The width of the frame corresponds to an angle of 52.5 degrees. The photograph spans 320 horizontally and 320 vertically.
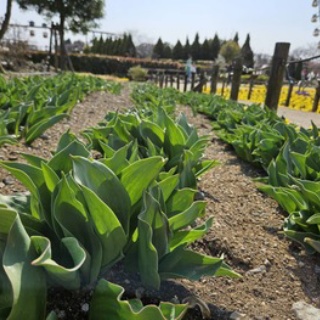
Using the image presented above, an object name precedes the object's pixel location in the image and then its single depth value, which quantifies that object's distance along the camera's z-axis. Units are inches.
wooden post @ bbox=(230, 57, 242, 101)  337.5
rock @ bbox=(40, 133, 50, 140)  105.5
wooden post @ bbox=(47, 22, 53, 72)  690.5
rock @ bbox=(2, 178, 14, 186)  66.3
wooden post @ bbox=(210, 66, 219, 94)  464.0
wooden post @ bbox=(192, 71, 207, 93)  521.9
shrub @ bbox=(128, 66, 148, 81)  874.0
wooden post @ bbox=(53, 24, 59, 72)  702.3
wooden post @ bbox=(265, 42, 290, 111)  197.3
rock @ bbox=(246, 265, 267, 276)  53.8
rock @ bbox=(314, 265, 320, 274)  56.6
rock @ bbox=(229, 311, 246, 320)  43.6
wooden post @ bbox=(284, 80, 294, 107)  403.6
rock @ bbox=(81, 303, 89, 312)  37.7
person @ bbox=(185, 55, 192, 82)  709.4
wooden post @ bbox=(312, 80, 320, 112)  351.9
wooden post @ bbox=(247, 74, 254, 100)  490.9
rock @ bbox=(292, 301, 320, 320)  46.0
